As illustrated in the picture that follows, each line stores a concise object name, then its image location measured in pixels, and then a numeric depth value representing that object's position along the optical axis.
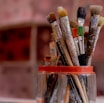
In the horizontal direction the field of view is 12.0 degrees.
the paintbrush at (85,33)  0.70
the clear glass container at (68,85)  0.68
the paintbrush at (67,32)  0.69
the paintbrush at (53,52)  0.72
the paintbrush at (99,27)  0.70
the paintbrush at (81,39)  0.70
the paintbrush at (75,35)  0.70
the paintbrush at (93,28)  0.69
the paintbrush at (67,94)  0.69
